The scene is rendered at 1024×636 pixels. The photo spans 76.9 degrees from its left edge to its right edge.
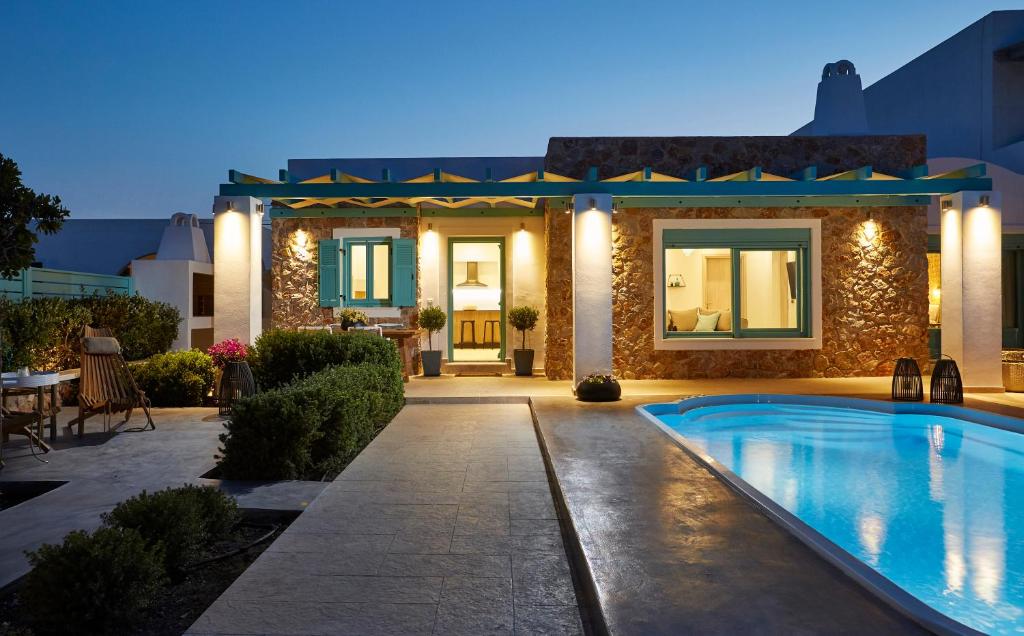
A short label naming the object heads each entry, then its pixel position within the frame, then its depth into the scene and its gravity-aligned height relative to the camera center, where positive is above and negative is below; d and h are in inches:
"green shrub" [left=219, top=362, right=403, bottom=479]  181.9 -30.6
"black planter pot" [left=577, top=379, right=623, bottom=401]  303.3 -31.1
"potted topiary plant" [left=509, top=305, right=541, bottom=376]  415.8 +0.8
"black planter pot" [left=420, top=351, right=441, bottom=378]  419.2 -23.6
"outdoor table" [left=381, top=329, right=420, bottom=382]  392.2 -6.9
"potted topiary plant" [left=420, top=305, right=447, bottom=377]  414.6 -0.2
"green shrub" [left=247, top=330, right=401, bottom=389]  278.2 -11.5
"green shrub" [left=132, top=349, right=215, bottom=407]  324.8 -25.9
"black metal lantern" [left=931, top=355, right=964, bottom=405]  288.5 -27.8
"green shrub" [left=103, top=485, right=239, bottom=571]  118.0 -36.6
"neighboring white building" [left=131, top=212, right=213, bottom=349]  503.2 +40.0
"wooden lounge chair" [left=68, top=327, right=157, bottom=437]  248.0 -24.2
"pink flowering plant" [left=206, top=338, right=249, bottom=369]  293.0 -11.5
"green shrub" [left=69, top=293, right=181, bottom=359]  351.3 +4.0
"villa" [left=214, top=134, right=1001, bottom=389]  332.2 +44.6
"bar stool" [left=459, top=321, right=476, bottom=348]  582.9 -4.1
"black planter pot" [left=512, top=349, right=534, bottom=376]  418.9 -22.6
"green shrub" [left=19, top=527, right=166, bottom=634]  94.5 -38.5
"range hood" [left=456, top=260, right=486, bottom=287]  577.1 +48.5
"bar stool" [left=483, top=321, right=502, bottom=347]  583.1 -8.0
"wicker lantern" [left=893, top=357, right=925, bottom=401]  296.0 -26.7
